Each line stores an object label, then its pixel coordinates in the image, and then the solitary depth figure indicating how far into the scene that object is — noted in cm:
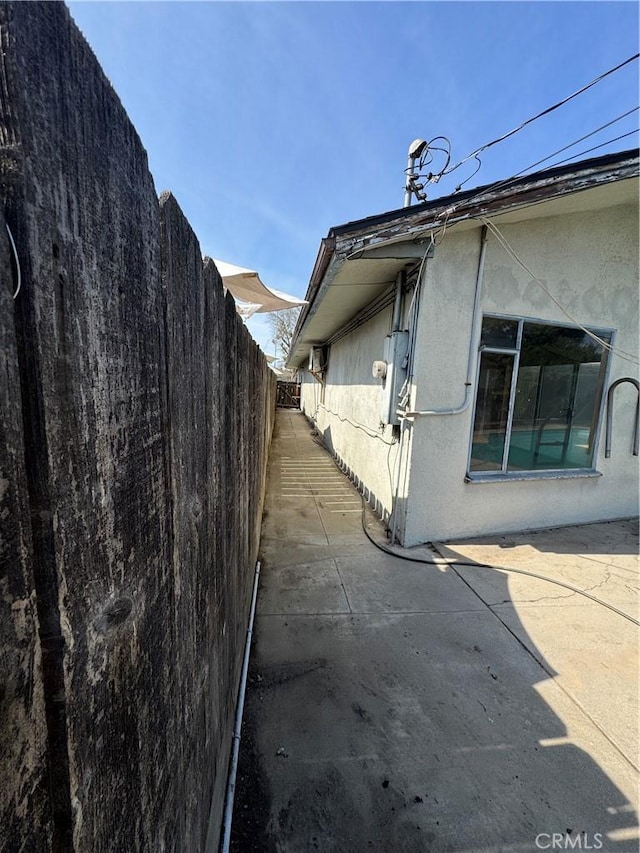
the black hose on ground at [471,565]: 324
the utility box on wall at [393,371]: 396
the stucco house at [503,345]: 341
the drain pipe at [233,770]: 138
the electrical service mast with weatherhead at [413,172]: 456
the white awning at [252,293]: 408
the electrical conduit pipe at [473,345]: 378
